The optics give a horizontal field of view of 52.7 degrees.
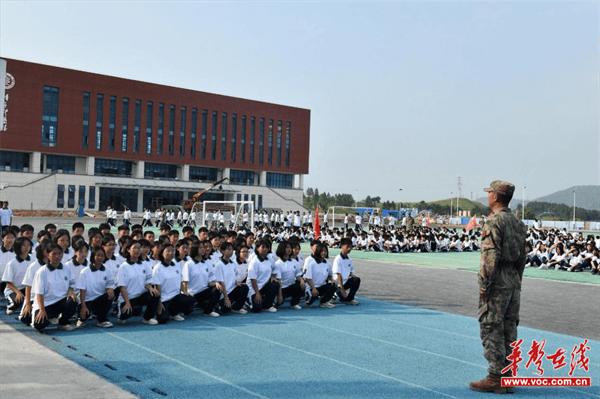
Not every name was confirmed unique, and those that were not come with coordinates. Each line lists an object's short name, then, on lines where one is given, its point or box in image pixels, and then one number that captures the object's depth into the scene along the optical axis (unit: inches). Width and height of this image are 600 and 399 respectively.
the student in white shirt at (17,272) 334.0
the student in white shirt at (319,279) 402.0
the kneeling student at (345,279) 412.5
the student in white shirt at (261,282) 374.3
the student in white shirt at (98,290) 313.9
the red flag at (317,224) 881.0
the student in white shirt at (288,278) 398.6
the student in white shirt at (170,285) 335.3
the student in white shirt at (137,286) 325.7
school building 1918.1
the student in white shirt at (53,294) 289.6
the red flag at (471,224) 1320.4
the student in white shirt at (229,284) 364.8
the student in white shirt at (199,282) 358.0
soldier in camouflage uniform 204.5
